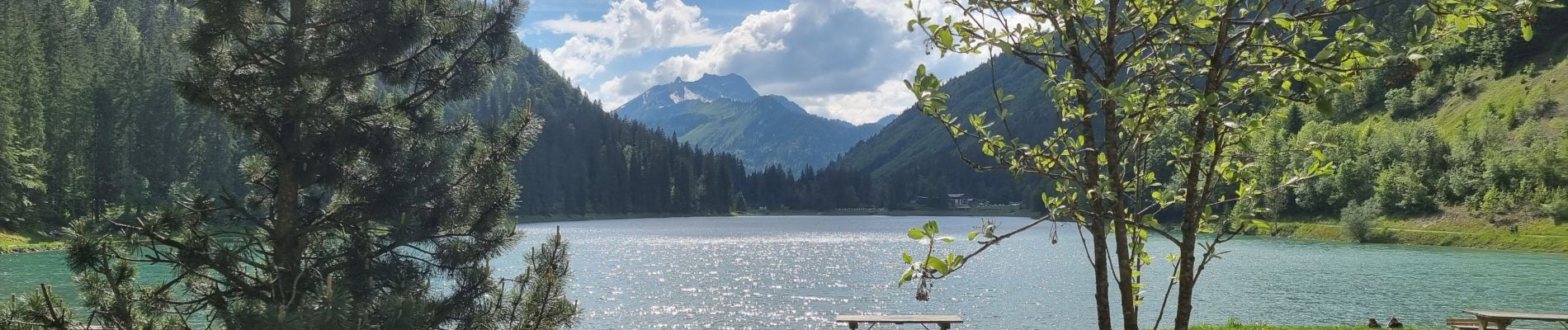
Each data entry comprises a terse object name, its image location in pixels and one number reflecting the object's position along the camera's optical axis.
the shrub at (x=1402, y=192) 94.38
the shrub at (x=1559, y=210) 75.75
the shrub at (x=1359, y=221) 90.75
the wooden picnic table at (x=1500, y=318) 18.70
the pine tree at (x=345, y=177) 10.44
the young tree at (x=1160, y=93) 4.29
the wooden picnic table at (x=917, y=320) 19.14
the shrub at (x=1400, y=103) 129.25
